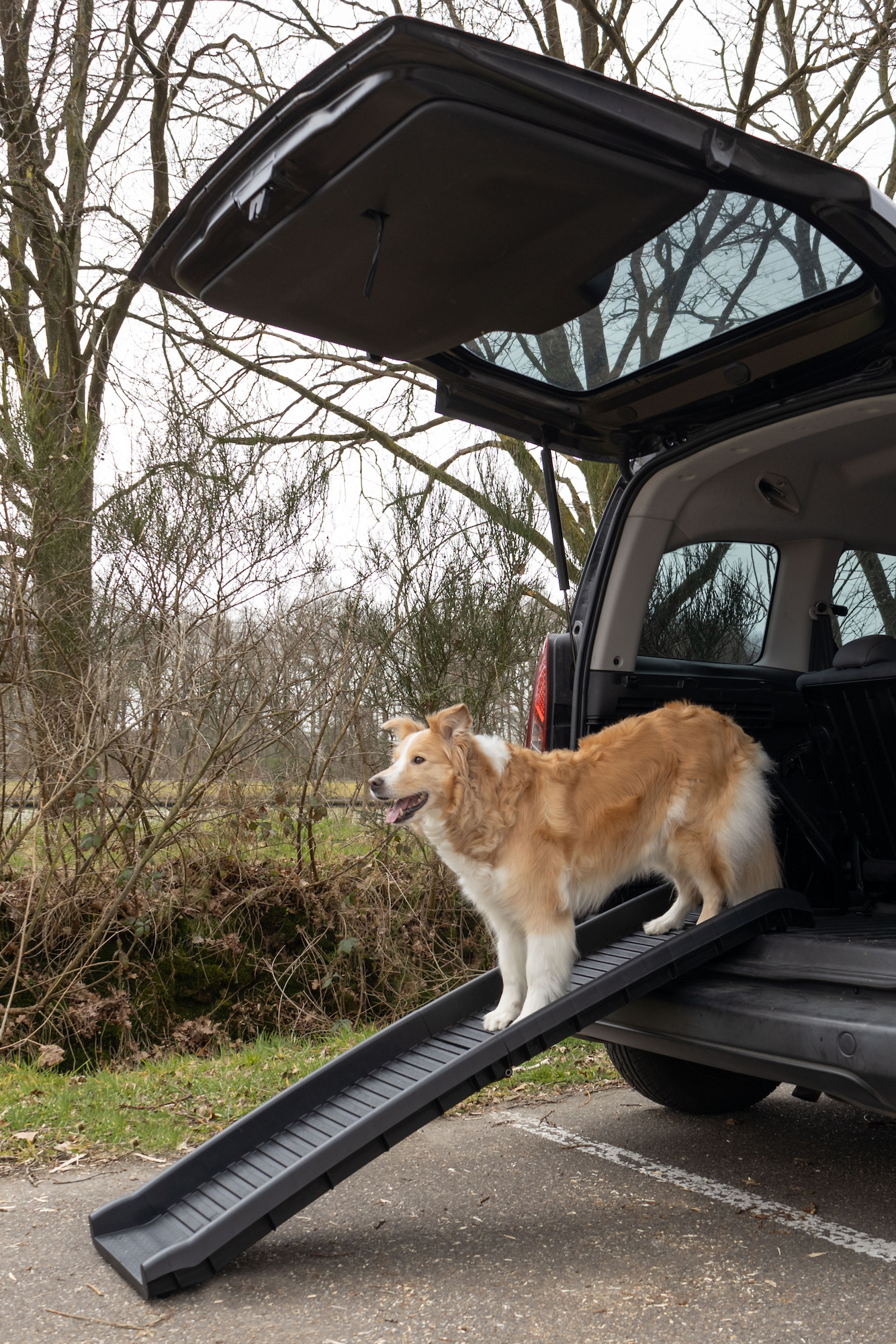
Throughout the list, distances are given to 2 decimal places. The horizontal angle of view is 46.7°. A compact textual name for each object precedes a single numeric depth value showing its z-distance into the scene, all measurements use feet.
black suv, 8.55
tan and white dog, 12.85
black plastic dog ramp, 9.53
